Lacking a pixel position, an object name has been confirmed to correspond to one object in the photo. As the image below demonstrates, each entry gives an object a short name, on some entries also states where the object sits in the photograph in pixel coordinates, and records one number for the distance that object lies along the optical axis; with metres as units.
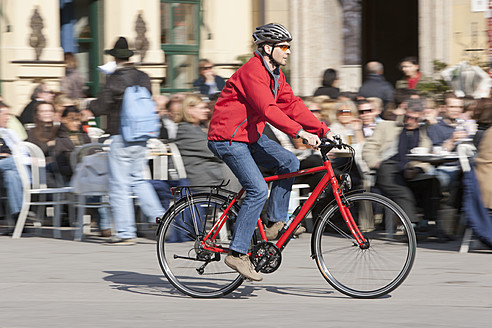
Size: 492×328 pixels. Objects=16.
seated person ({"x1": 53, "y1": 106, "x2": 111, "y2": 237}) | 19.78
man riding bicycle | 12.87
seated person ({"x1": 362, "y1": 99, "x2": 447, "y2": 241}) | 18.83
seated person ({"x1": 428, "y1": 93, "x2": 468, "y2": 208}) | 18.33
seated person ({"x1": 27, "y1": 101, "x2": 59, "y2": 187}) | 20.48
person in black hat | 18.50
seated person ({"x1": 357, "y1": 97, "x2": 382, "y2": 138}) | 21.66
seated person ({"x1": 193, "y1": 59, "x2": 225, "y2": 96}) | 28.42
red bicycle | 12.92
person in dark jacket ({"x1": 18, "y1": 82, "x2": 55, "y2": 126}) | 24.06
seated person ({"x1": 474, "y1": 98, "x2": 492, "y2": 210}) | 17.09
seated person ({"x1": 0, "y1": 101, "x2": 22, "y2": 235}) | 19.98
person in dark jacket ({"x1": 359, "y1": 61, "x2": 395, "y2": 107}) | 26.69
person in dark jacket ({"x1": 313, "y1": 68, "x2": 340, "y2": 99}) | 26.59
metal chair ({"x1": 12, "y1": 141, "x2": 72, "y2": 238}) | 19.47
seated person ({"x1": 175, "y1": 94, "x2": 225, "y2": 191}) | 18.87
